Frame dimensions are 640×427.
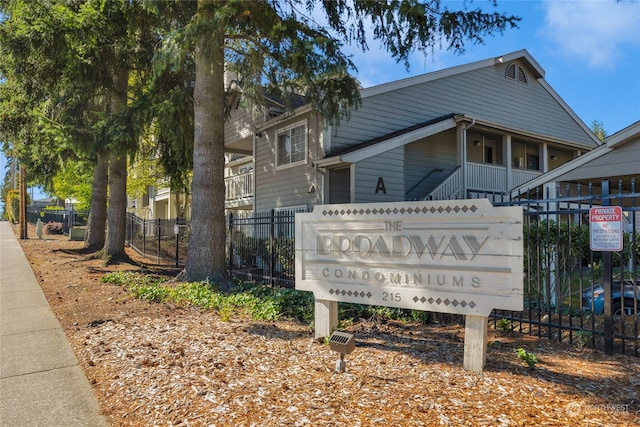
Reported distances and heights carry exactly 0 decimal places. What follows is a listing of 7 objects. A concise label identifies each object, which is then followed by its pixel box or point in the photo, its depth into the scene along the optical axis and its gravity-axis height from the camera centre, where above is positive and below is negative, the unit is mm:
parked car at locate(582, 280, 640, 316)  6785 -1317
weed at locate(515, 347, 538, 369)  4242 -1365
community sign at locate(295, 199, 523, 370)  4062 -397
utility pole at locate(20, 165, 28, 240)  21016 +616
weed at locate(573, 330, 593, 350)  5277 -1458
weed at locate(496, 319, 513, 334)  6126 -1519
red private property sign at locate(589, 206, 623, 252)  4680 -108
